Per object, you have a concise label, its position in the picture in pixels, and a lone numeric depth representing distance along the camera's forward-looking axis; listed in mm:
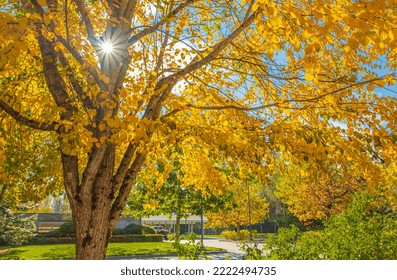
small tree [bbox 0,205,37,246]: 24297
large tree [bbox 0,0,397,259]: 3484
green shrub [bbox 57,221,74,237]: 29594
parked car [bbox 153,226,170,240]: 46625
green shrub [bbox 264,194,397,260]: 6148
